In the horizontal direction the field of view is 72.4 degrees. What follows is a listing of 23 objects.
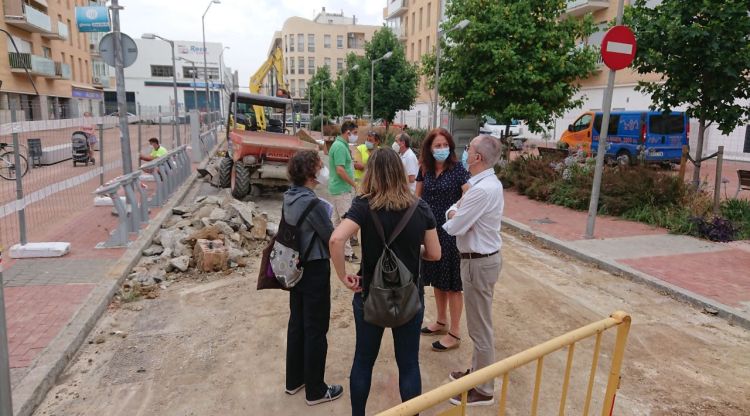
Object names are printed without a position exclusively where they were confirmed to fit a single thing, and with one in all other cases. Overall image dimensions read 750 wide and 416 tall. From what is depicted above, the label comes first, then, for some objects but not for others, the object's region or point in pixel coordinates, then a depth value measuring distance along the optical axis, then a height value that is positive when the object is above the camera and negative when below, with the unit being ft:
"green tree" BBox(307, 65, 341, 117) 173.68 +8.74
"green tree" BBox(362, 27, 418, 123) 101.71 +8.00
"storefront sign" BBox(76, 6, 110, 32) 29.12 +5.31
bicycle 20.87 -2.36
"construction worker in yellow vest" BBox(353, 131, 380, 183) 23.45 -1.41
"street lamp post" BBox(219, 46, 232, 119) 211.74 +10.26
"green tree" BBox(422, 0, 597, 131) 46.11 +5.91
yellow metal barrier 5.74 -3.18
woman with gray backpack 8.96 -2.51
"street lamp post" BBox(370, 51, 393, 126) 92.79 +6.46
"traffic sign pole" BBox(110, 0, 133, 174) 28.71 +0.60
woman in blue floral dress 13.33 -2.02
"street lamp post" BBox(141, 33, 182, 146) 56.54 -0.67
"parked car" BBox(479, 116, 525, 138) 92.90 -1.05
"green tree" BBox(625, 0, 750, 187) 26.94 +4.06
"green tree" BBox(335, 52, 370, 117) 113.78 +9.30
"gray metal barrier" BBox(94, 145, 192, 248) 23.24 -4.52
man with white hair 10.85 -2.57
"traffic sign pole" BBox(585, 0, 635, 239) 26.40 -1.49
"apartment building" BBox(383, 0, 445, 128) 147.95 +27.53
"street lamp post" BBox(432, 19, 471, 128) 49.75 +6.47
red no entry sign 24.71 +3.82
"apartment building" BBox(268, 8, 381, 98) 282.97 +41.08
